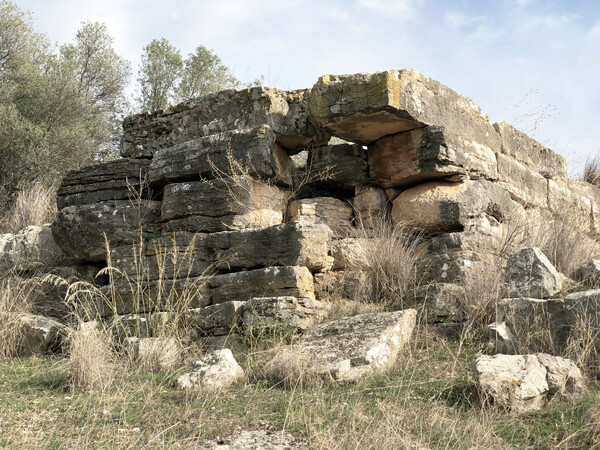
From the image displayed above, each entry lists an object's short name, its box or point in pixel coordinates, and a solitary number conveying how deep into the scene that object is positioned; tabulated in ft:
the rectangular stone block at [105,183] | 27.17
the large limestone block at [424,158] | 25.57
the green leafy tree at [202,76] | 57.88
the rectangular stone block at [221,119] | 26.27
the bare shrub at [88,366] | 17.17
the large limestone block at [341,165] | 27.45
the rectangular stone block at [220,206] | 24.68
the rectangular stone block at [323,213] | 26.35
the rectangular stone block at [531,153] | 30.96
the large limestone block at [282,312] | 20.85
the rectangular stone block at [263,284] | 21.90
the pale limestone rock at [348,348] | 17.21
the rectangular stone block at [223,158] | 25.16
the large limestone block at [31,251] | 28.40
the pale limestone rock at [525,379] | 14.90
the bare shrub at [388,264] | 23.15
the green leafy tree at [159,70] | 58.03
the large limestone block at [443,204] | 25.18
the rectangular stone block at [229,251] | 22.62
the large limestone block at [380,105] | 24.21
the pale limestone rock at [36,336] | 22.40
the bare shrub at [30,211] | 37.11
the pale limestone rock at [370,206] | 26.68
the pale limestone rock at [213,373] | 16.75
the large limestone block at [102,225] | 25.61
